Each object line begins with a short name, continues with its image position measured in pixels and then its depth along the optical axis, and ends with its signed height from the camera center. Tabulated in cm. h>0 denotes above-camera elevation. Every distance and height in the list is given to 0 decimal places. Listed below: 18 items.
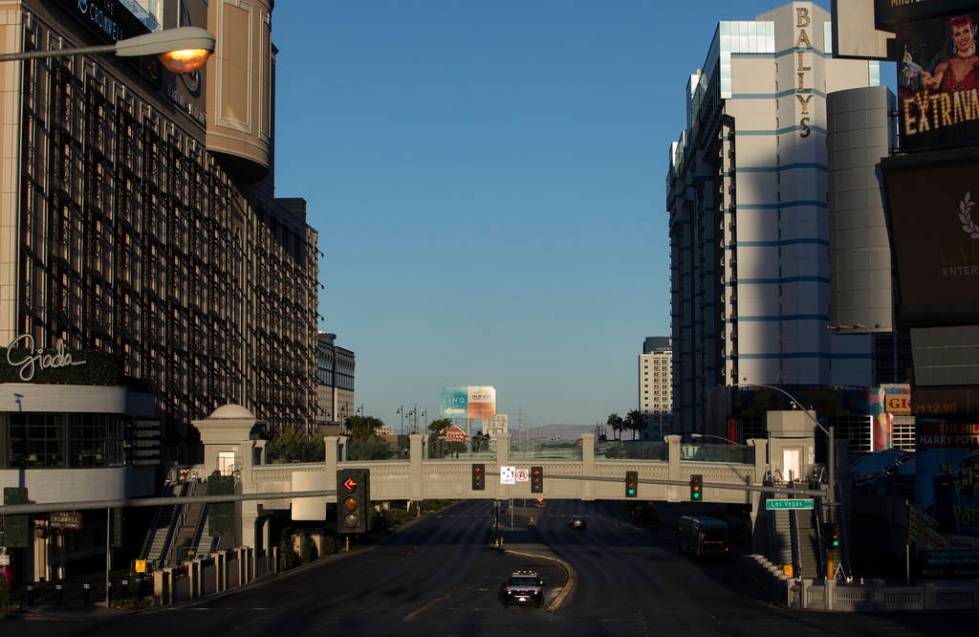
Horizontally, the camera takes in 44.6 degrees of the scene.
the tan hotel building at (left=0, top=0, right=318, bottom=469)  7044 +1517
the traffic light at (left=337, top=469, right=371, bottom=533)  3534 -264
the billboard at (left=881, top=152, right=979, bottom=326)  7069 +1060
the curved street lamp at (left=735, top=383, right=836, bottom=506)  5568 -282
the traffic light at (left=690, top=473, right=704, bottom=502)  5338 -343
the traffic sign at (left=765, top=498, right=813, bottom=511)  5550 -437
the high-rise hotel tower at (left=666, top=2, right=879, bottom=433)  13562 +2430
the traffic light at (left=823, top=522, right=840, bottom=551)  5612 -589
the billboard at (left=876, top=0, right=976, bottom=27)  7625 +2589
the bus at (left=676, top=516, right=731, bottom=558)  8144 -869
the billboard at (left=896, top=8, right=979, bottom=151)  7425 +2068
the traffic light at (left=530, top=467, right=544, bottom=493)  5478 -305
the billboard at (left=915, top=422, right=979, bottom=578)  7462 -411
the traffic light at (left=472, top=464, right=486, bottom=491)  5462 -289
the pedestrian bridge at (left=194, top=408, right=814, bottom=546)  6925 -341
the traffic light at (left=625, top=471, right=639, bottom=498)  5409 -321
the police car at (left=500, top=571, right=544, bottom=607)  5528 -835
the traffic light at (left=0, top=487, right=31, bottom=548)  3312 -332
